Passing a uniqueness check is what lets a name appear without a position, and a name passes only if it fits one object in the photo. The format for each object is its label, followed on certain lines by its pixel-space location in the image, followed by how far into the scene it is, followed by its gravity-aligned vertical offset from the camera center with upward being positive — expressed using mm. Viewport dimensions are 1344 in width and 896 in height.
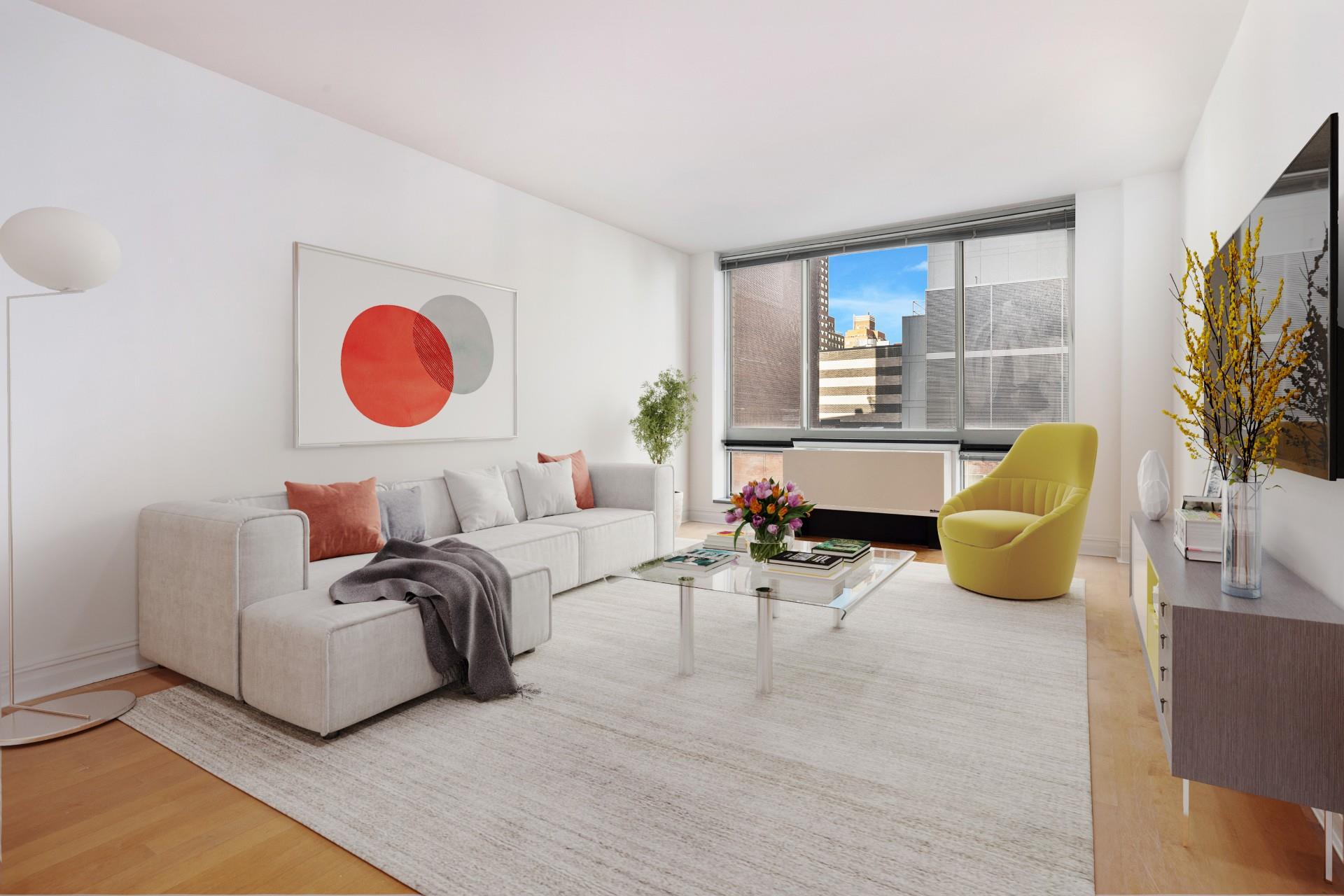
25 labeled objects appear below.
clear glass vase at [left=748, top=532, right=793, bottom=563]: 3209 -471
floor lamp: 2393 +620
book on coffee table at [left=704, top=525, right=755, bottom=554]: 3584 -513
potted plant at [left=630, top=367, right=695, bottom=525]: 6293 +205
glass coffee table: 2748 -585
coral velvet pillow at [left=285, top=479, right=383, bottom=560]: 3352 -364
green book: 3332 -508
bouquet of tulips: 3197 -313
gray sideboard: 1644 -607
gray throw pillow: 3773 -384
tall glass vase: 1918 -267
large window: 5719 +931
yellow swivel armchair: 4035 -455
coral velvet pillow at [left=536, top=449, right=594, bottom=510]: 5148 -274
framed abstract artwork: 3855 +544
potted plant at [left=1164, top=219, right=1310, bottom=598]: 1941 +140
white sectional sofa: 2402 -655
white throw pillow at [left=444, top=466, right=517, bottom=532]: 4227 -344
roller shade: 5594 +1817
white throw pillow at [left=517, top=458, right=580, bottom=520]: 4730 -315
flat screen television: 1785 +416
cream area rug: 1725 -1010
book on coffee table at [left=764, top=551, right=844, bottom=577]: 3029 -529
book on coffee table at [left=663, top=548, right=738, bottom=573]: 3203 -546
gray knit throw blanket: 2699 -638
